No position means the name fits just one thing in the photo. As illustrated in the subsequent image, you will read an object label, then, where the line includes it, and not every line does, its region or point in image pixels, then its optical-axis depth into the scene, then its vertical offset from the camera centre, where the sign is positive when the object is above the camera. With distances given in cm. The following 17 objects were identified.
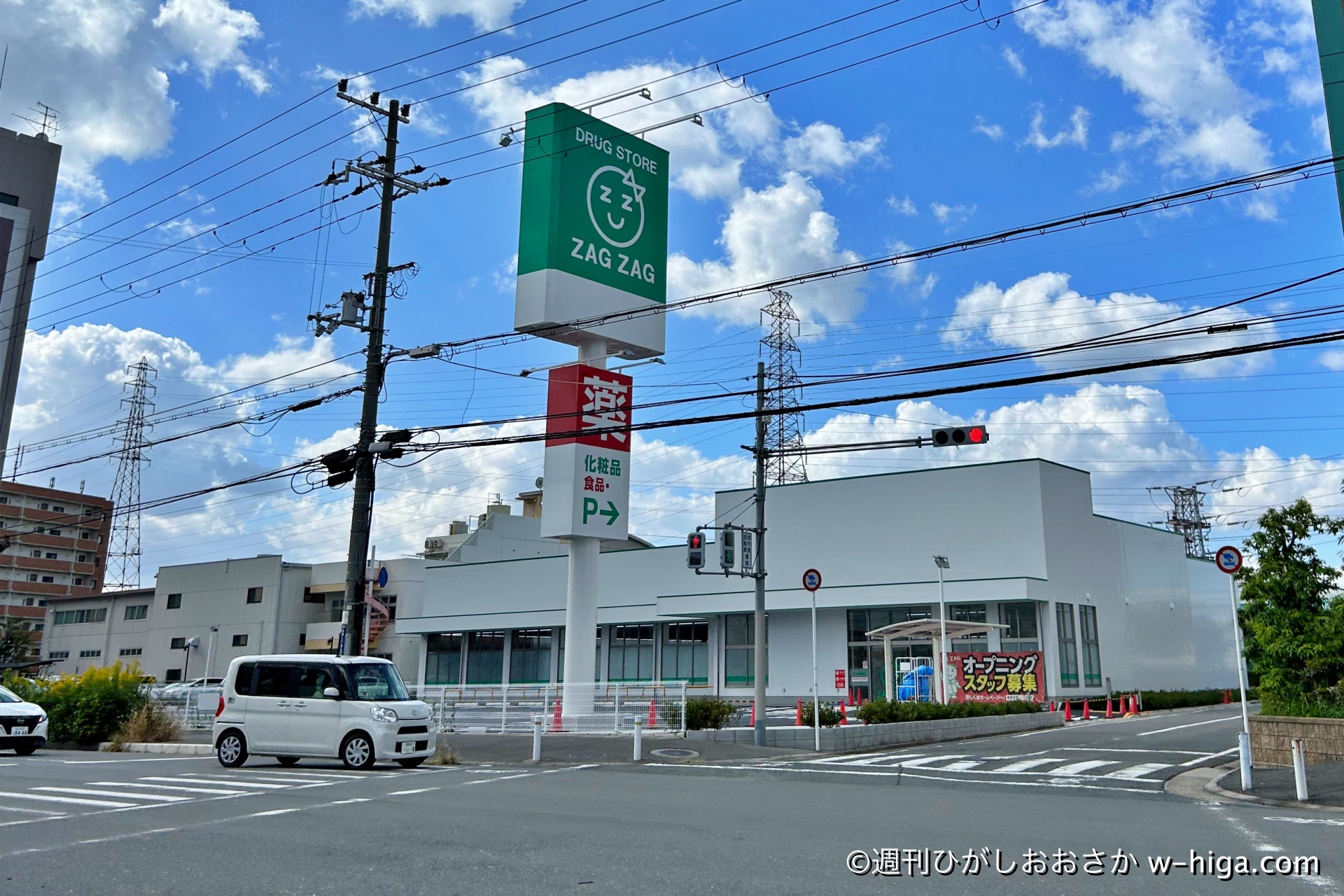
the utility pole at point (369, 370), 2097 +649
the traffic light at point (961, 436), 1748 +417
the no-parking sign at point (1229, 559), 1584 +189
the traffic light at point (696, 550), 2232 +267
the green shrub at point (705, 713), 2302 -92
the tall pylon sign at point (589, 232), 2916 +1300
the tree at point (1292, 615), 1825 +123
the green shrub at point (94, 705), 2373 -99
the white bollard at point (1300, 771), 1286 -111
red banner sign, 3291 +5
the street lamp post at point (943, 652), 3083 +74
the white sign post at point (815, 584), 2123 +194
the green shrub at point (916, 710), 2445 -87
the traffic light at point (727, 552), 2275 +269
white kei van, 1697 -80
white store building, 3866 +353
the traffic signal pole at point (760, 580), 2156 +207
